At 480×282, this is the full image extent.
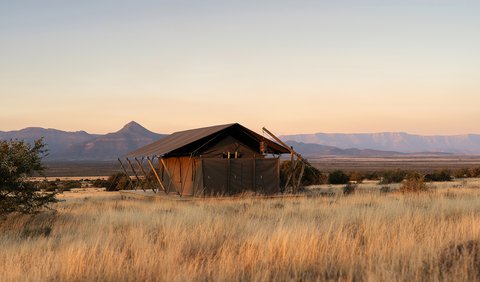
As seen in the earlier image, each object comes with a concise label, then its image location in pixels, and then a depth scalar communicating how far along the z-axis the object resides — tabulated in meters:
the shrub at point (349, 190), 24.50
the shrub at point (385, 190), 25.22
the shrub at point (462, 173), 53.84
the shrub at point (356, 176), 52.83
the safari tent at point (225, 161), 25.38
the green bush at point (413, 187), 23.01
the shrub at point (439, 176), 46.32
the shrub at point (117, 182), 40.66
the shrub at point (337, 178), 47.88
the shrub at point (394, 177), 44.63
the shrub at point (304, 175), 34.81
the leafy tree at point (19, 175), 12.81
